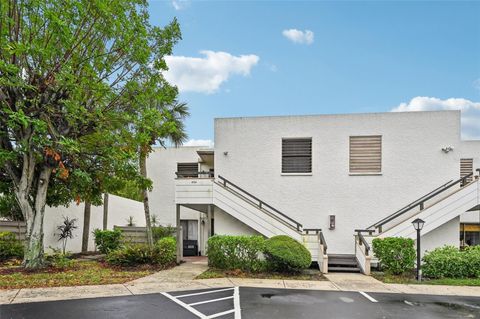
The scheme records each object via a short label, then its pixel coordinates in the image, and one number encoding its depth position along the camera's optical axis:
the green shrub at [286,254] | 11.59
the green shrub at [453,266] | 11.73
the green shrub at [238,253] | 12.21
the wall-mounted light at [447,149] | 14.35
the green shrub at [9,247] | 13.57
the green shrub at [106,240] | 17.06
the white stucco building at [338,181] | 13.59
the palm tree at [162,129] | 12.24
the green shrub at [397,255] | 12.21
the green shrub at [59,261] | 12.13
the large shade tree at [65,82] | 10.30
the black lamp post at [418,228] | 11.38
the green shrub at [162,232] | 20.00
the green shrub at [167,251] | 13.47
